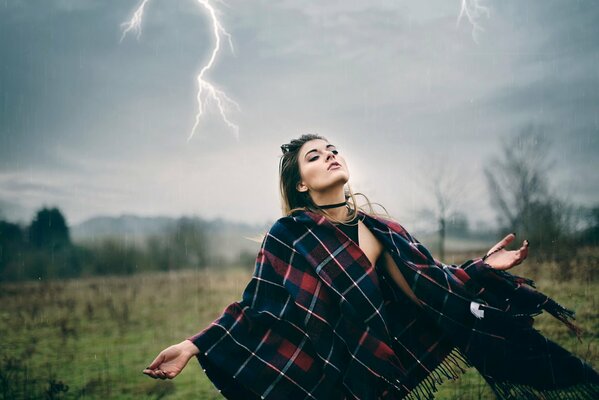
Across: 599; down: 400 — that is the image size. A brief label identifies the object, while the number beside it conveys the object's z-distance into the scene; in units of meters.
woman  2.55
